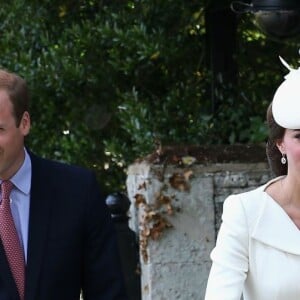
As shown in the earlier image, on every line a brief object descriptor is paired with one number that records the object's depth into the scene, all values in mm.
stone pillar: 13953
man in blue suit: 8016
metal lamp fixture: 13797
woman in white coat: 6918
